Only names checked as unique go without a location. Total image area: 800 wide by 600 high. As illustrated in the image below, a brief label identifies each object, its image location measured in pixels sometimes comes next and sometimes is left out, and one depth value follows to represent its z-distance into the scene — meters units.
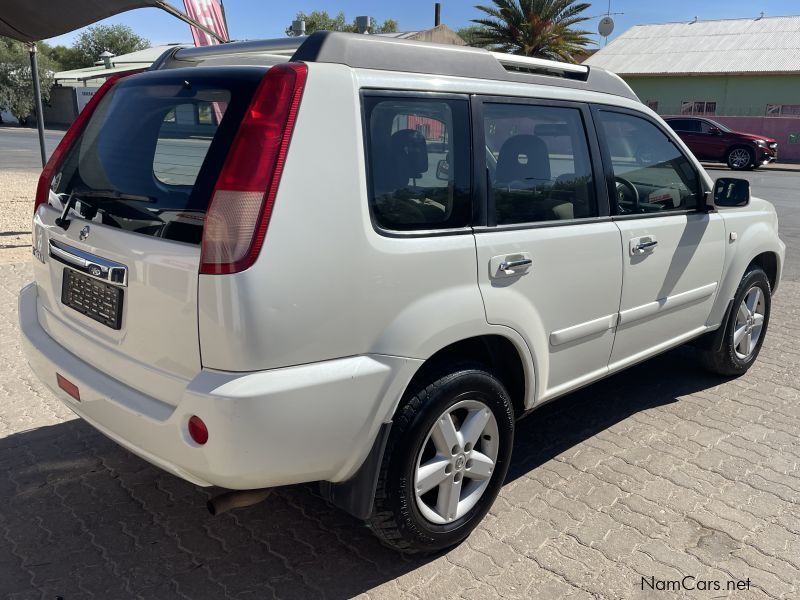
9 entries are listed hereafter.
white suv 2.13
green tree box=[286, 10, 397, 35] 64.94
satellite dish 30.31
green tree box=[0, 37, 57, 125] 45.81
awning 7.26
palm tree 29.31
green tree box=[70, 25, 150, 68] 75.50
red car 23.84
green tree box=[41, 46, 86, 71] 77.00
